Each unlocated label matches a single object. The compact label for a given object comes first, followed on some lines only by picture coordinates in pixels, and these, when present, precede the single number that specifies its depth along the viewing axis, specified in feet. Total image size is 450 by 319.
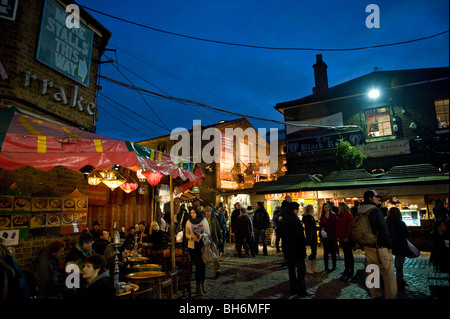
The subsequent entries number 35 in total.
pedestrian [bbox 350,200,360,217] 31.60
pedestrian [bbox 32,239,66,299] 14.47
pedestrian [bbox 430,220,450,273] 15.64
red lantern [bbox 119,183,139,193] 35.45
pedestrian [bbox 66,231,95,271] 16.52
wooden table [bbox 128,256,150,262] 21.88
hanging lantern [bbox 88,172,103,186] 29.76
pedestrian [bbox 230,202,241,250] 39.70
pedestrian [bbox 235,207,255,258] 35.55
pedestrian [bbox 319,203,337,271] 26.58
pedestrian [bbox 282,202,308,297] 19.22
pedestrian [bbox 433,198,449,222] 26.80
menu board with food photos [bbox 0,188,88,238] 20.93
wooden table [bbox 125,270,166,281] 16.01
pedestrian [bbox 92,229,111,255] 22.52
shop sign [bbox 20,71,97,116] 22.66
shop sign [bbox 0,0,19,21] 21.90
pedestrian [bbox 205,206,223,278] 30.89
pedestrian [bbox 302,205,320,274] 25.79
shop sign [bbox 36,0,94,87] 24.45
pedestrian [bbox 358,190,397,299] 16.33
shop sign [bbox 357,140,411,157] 46.75
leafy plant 47.75
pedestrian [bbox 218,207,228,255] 38.75
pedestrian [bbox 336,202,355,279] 24.41
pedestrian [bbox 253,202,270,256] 37.65
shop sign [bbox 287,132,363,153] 51.03
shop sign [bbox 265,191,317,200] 46.42
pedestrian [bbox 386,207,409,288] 19.72
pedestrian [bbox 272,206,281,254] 37.27
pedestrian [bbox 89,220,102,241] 27.96
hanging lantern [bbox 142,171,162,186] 27.78
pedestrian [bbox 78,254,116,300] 10.62
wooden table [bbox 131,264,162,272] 19.06
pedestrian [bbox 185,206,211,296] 20.78
